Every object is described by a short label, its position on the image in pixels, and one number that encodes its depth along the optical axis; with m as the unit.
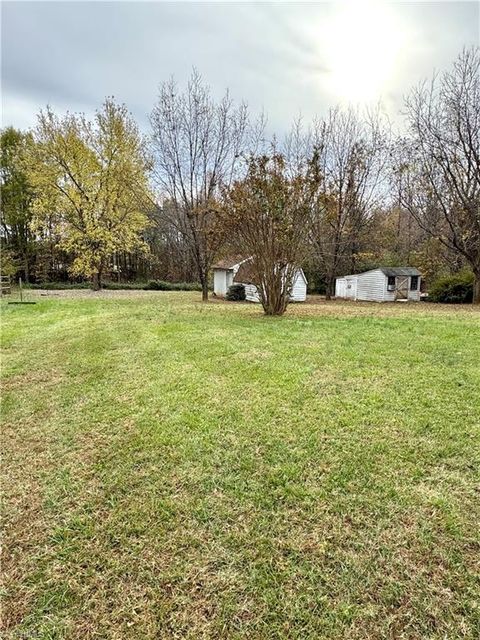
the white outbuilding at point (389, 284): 18.00
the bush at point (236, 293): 17.09
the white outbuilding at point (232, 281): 16.89
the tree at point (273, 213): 8.67
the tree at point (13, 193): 21.50
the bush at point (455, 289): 16.39
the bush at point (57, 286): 21.75
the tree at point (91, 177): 17.34
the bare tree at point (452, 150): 13.68
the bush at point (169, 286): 23.36
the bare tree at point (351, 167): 16.97
